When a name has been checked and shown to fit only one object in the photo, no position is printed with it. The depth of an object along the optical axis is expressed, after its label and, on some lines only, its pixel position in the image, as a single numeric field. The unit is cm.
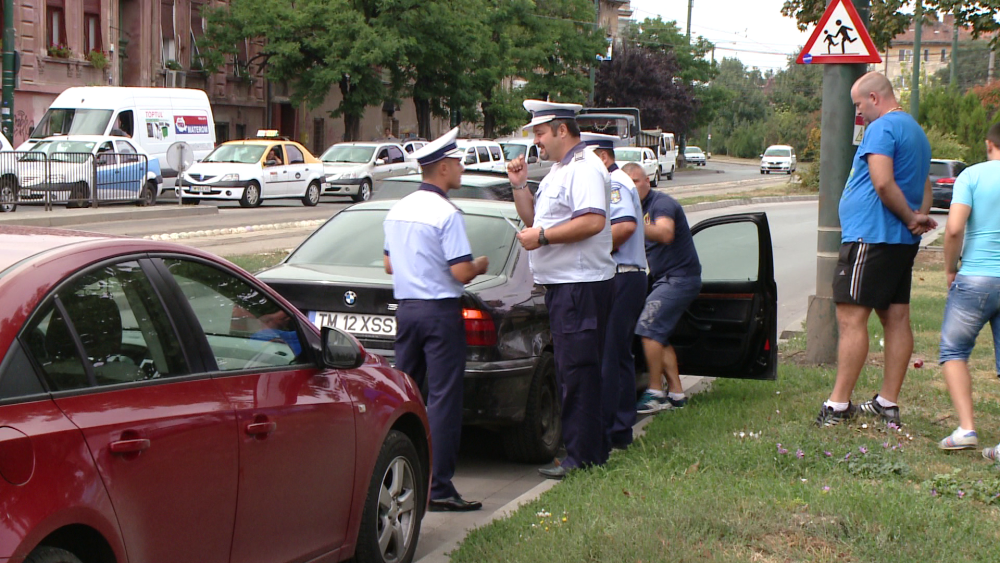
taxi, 2748
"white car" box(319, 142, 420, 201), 3150
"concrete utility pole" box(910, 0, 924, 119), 3403
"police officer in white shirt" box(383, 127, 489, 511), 512
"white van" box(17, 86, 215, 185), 2775
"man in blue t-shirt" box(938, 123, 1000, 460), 552
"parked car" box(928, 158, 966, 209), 3152
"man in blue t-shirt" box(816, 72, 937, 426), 580
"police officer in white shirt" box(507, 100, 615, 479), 548
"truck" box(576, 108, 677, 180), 4834
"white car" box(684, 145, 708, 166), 8144
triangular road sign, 776
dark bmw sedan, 593
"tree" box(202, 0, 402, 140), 4031
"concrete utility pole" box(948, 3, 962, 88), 4610
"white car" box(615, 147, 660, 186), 4238
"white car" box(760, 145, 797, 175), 7112
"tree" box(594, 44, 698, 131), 7081
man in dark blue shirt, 720
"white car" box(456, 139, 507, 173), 3422
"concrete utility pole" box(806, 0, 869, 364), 808
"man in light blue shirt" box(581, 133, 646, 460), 618
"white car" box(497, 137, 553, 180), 3481
